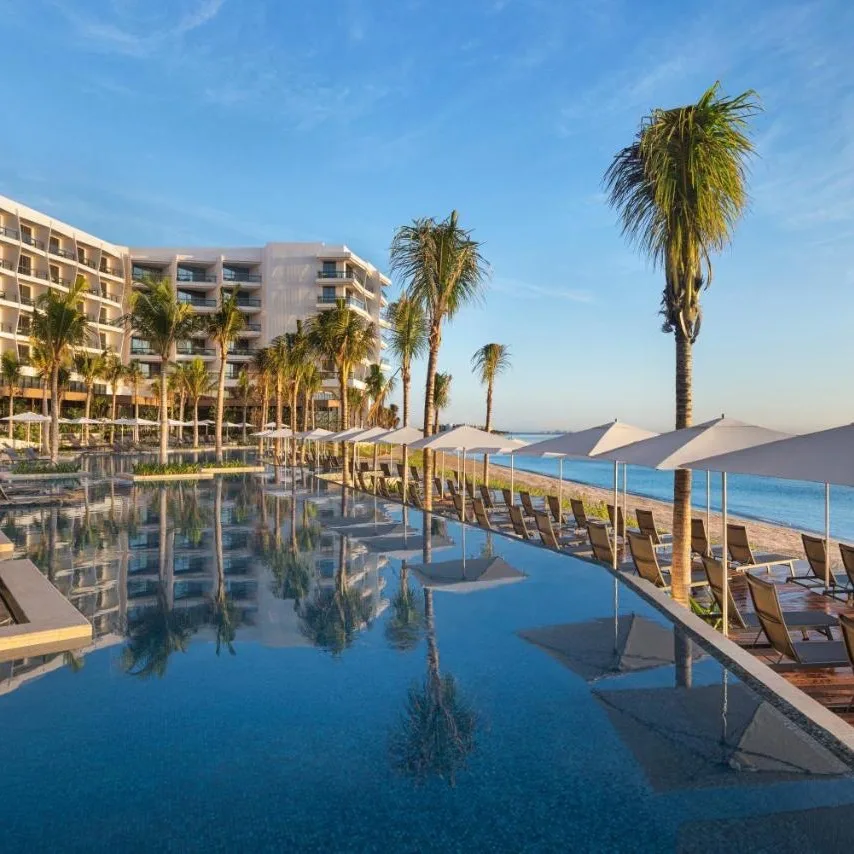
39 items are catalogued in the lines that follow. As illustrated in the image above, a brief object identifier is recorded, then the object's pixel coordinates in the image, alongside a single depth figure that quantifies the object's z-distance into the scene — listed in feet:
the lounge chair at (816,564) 29.19
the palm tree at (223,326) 112.06
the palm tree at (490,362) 98.84
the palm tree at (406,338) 79.77
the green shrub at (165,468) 83.15
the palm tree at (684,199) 26.45
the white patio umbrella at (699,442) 23.90
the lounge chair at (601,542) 33.55
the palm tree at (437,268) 52.85
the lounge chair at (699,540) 35.31
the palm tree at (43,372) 108.47
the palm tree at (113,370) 185.68
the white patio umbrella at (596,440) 34.22
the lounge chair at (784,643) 18.25
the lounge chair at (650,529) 38.37
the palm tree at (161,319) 93.30
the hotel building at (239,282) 213.87
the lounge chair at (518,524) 41.55
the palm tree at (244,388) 207.82
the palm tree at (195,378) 186.60
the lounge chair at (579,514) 44.29
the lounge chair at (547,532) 38.49
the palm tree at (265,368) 151.12
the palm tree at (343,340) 92.38
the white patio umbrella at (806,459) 15.31
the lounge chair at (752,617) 21.04
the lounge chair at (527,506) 44.66
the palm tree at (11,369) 149.48
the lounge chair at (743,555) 33.01
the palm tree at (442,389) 145.20
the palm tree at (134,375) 184.38
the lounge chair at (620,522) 43.09
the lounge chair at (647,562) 28.22
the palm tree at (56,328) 88.43
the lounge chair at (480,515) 45.21
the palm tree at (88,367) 175.42
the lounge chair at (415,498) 61.36
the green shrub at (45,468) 81.78
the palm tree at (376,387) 164.17
